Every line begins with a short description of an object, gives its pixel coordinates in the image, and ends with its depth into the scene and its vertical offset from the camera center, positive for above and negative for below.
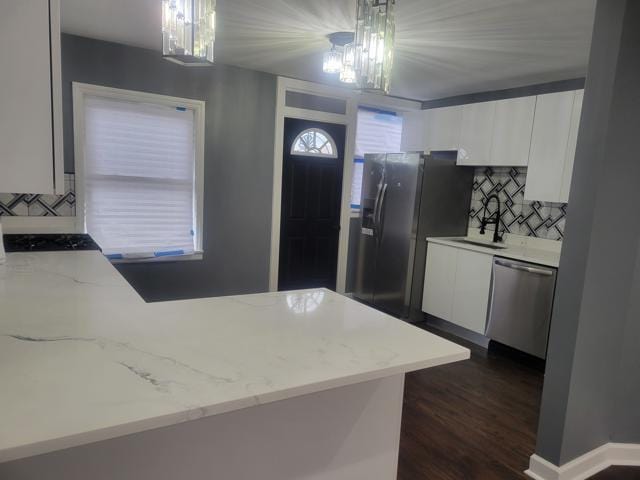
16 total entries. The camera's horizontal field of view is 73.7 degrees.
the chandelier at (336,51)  2.72 +0.84
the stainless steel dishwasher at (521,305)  3.21 -0.87
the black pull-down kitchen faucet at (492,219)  4.10 -0.28
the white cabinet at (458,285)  3.70 -0.88
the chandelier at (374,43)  1.54 +0.51
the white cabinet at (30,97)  1.08 +0.17
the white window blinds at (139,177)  3.42 -0.06
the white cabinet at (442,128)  4.24 +0.61
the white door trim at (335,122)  4.18 +0.53
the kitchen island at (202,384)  0.84 -0.46
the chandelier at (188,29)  1.21 +0.41
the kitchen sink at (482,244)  3.90 -0.50
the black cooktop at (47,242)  2.54 -0.50
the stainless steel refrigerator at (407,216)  4.14 -0.29
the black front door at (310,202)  4.37 -0.24
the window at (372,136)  4.88 +0.55
